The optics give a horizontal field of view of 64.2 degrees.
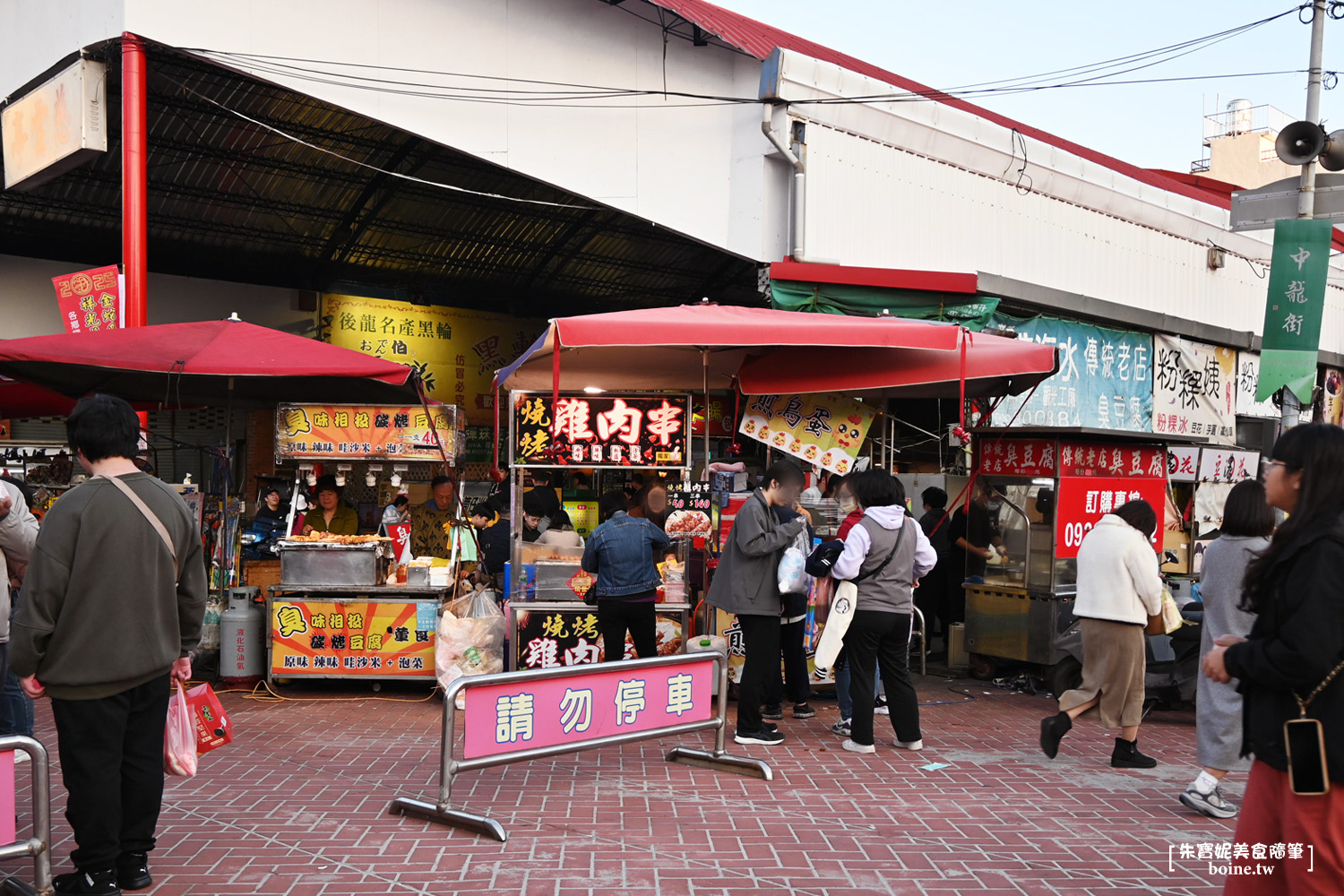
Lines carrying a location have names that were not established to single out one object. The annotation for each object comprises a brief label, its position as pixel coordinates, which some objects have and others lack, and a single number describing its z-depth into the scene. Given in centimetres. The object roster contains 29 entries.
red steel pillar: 942
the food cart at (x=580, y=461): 832
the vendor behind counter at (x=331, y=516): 998
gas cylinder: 881
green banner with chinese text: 878
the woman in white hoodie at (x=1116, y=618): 662
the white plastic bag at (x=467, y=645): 834
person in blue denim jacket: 747
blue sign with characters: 1295
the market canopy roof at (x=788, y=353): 735
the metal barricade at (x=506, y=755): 507
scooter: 845
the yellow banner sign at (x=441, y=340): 1560
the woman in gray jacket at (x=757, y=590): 700
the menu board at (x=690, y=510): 823
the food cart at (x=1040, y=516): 942
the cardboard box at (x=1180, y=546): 1191
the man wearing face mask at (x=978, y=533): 1009
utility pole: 888
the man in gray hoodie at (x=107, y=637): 405
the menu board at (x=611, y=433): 834
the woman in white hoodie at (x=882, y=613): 696
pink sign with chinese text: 517
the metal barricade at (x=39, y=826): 379
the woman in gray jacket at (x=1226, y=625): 565
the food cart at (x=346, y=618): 872
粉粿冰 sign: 1502
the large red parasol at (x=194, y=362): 776
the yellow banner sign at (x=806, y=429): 868
